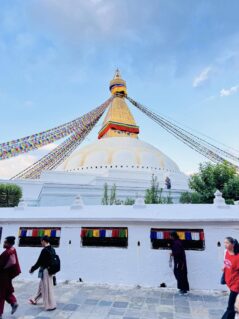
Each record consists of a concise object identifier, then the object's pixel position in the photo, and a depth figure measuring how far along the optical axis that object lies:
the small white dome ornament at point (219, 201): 5.96
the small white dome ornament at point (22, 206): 6.78
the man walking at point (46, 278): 3.87
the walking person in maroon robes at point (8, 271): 3.51
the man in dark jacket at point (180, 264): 4.83
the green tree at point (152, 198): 11.38
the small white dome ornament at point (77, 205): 6.49
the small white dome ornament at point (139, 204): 6.20
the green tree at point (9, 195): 11.11
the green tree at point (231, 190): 11.38
